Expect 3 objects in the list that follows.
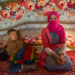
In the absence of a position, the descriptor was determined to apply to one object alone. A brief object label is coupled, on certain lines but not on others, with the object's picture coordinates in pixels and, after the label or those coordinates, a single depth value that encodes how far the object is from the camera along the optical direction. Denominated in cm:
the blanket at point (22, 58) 108
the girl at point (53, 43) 104
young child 133
